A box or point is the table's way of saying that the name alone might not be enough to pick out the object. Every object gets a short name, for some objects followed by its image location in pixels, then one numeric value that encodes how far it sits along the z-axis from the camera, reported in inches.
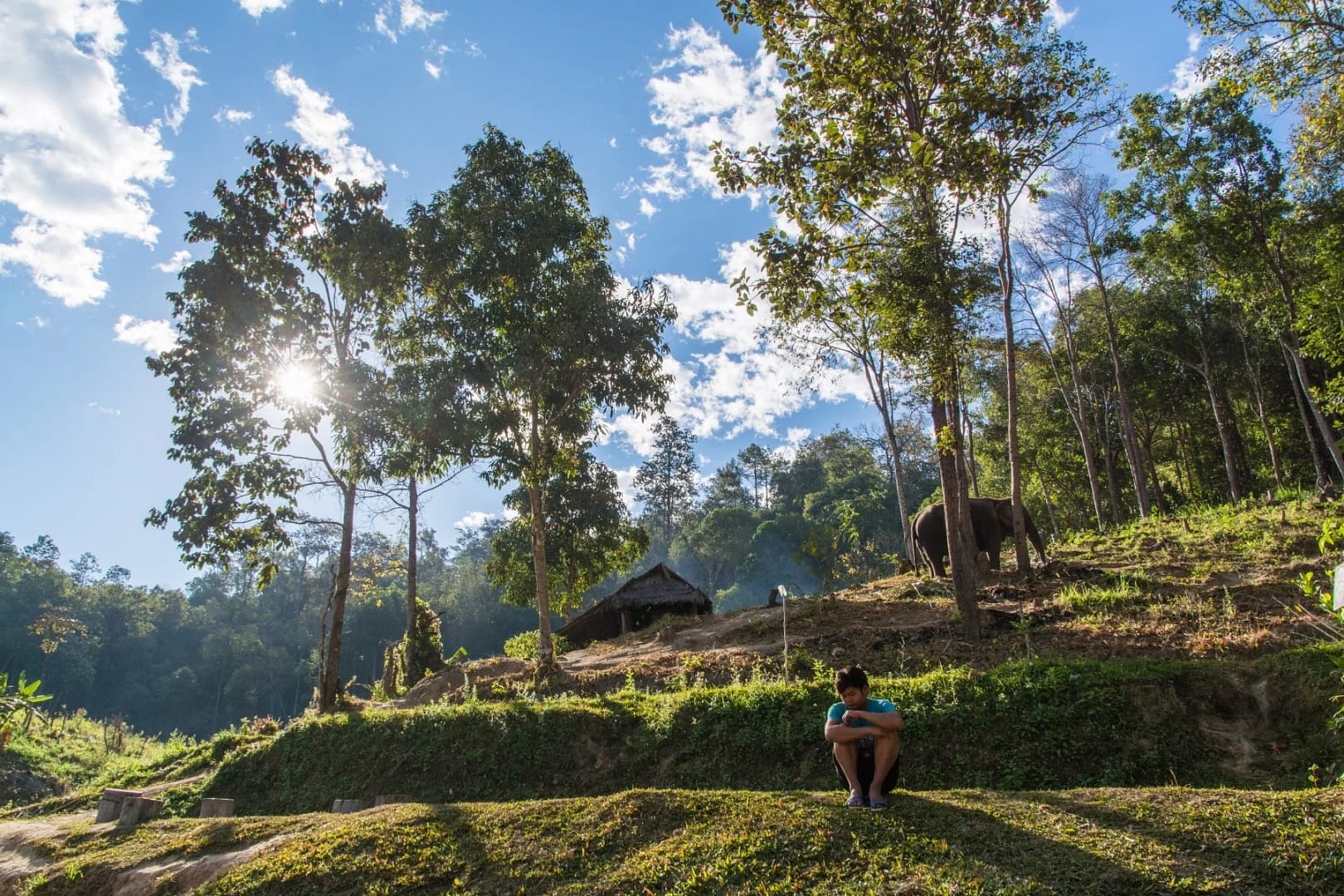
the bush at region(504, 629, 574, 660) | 828.0
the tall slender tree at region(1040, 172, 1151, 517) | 842.2
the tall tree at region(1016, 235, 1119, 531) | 922.1
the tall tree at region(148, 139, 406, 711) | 514.0
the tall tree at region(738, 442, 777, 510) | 2746.1
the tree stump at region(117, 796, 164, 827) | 279.4
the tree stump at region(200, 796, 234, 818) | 288.4
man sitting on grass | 184.4
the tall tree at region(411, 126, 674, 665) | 571.5
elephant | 648.4
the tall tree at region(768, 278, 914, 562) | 769.0
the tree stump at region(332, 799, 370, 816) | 279.1
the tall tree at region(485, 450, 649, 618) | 840.3
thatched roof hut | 933.8
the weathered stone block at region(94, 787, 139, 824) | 288.7
